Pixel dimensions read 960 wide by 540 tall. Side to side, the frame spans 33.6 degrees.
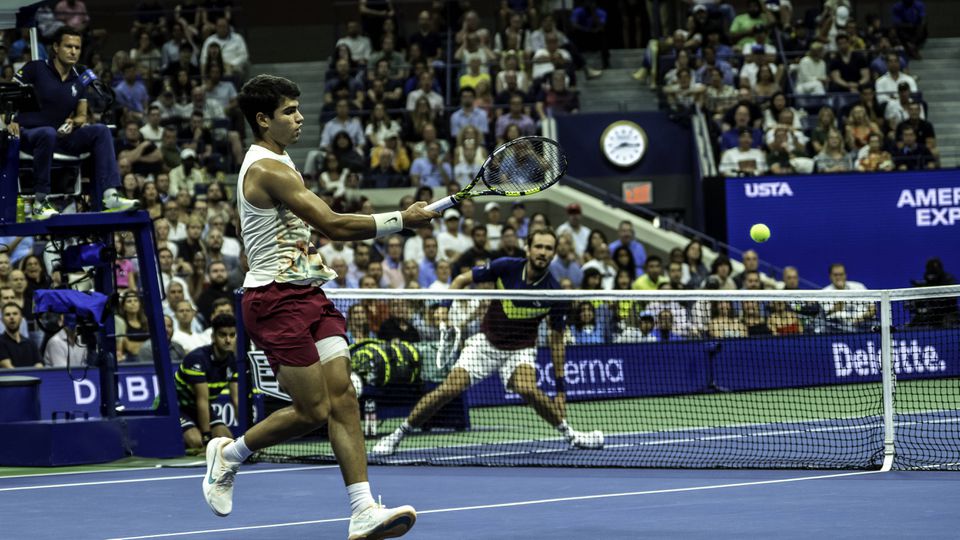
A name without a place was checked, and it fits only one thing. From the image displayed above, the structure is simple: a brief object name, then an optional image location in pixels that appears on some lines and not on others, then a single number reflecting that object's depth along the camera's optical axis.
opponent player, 12.77
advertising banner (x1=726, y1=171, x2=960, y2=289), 21.70
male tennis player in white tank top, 7.62
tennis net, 12.32
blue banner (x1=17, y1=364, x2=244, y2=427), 14.50
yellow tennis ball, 18.03
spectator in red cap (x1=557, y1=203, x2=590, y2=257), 21.12
